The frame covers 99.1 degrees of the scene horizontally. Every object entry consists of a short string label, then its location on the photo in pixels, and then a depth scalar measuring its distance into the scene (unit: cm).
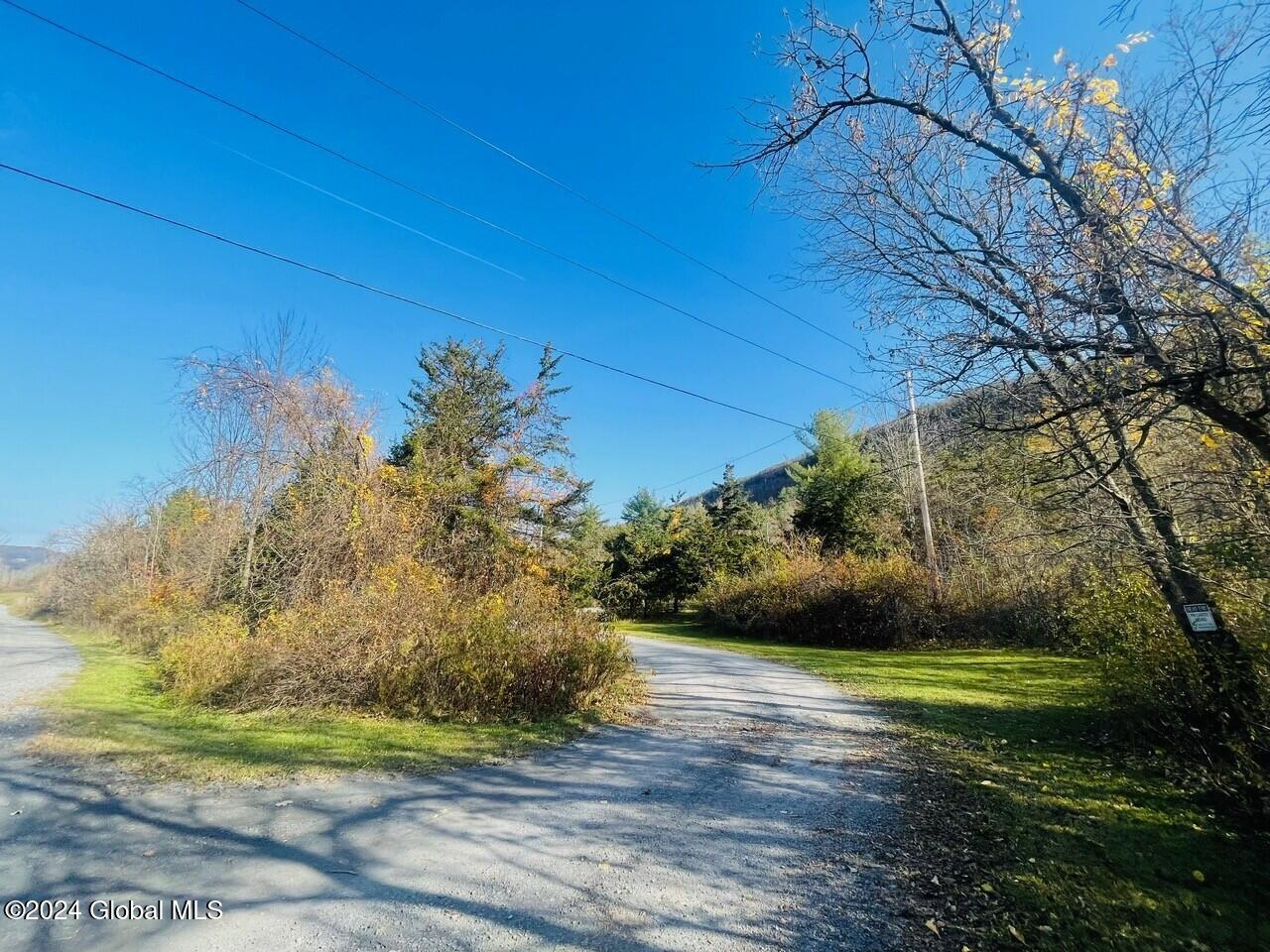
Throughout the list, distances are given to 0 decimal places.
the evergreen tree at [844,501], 2327
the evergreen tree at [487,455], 1422
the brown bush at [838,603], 1719
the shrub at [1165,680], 417
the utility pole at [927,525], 1676
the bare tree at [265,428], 1199
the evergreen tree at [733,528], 3102
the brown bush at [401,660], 733
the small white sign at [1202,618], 464
